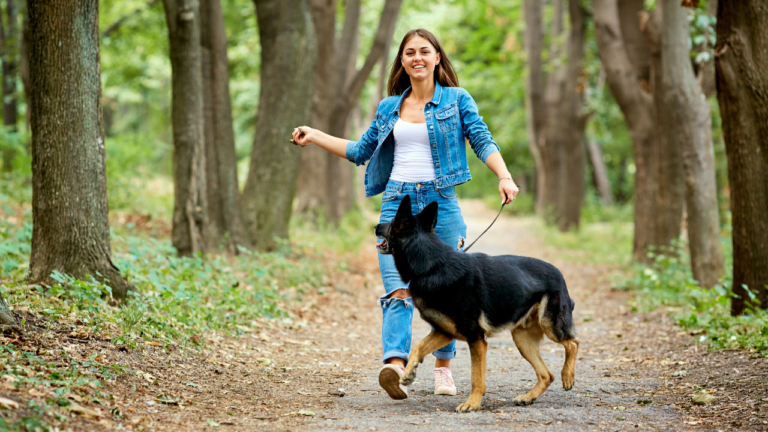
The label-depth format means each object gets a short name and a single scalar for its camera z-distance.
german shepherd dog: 8.55
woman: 9.46
